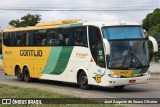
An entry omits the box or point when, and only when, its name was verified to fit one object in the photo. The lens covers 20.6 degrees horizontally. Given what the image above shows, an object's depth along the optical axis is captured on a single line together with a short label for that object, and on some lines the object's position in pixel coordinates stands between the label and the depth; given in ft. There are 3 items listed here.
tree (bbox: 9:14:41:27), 303.64
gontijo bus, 60.23
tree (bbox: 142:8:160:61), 214.53
